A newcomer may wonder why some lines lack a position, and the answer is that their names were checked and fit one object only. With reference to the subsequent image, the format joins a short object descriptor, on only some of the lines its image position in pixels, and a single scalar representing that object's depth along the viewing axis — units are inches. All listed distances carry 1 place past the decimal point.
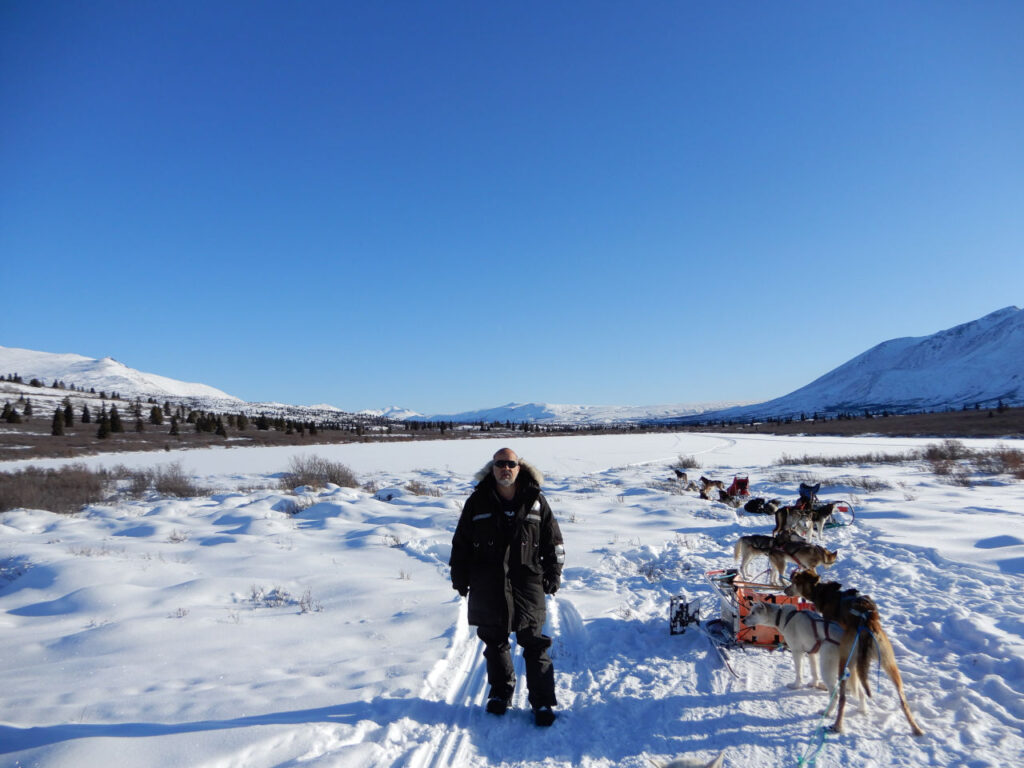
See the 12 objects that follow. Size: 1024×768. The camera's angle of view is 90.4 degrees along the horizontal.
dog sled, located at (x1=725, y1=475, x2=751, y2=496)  546.9
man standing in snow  151.0
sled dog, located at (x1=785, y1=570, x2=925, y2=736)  136.5
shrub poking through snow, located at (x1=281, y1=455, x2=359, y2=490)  730.2
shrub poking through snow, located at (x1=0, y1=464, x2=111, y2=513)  544.7
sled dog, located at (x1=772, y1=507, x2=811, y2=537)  335.9
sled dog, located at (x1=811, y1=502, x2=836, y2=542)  337.9
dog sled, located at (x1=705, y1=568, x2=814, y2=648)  187.6
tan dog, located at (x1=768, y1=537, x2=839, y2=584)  245.8
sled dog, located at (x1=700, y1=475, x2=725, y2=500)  577.0
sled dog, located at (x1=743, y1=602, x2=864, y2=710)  144.4
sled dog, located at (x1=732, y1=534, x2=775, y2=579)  267.9
